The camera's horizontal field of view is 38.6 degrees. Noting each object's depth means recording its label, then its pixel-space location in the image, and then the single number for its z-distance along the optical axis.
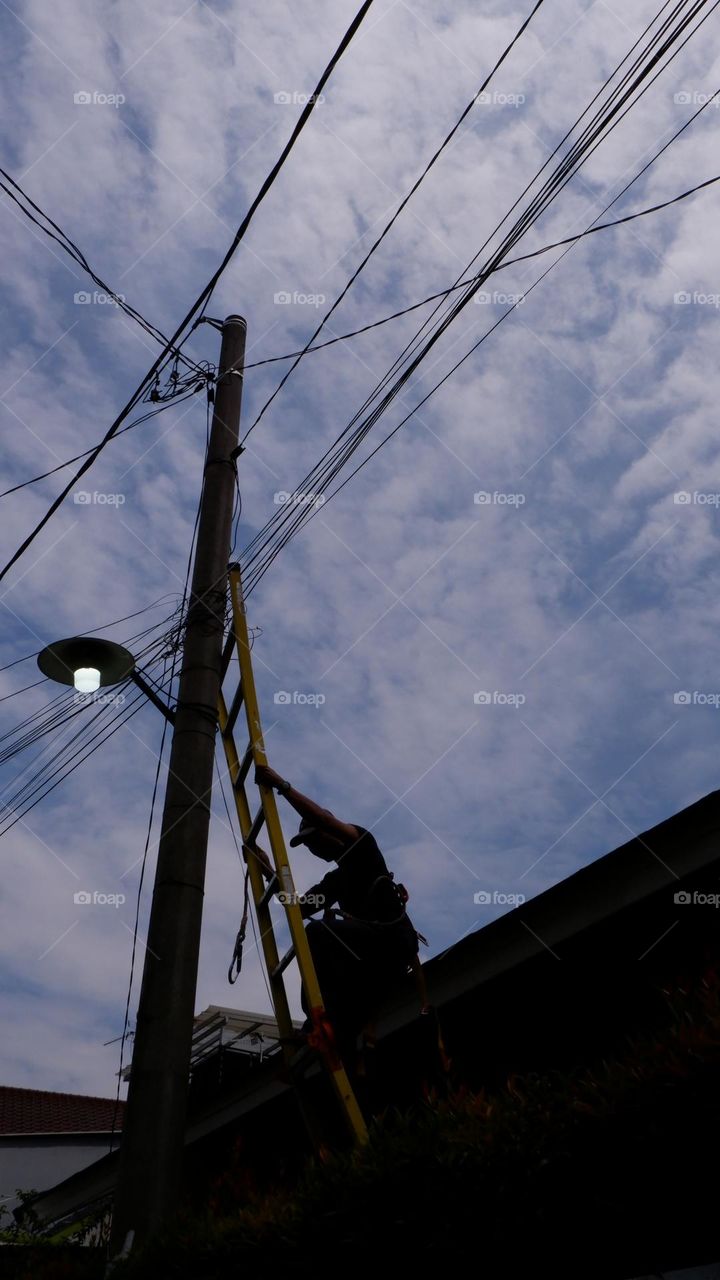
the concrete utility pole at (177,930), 4.77
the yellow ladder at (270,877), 4.80
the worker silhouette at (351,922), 5.21
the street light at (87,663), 6.28
